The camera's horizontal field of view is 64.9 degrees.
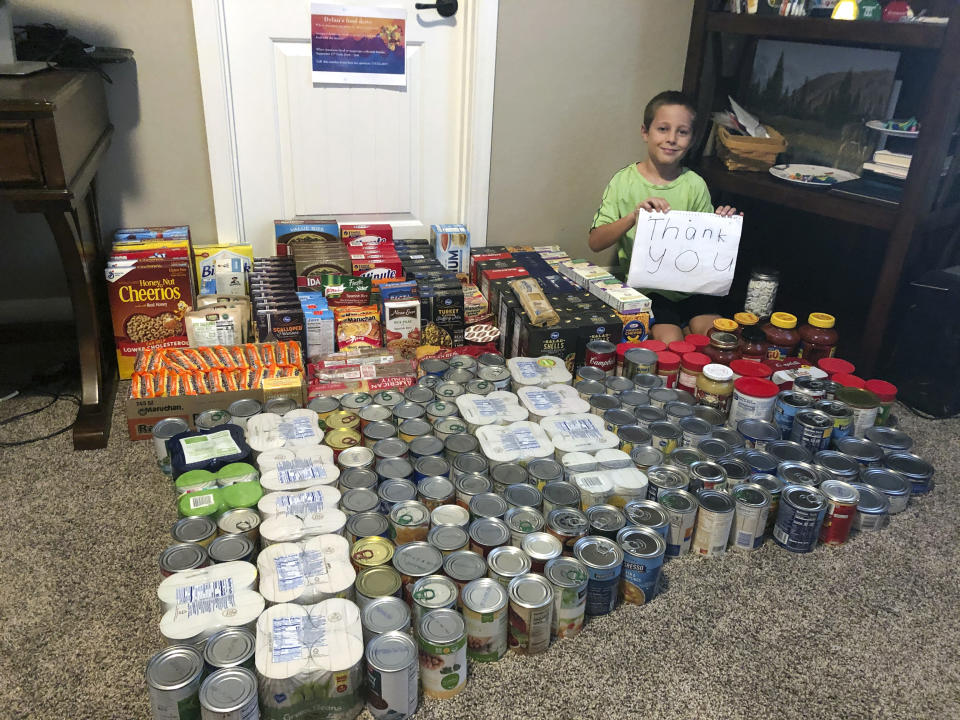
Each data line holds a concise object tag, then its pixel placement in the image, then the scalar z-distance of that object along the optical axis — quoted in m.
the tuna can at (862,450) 1.78
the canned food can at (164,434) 1.73
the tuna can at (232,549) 1.31
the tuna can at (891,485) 1.72
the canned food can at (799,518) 1.58
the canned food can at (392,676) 1.13
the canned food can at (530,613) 1.27
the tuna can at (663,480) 1.58
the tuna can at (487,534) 1.37
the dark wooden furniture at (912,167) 1.98
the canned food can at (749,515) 1.57
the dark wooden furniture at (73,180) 1.55
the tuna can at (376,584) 1.25
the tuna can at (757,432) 1.80
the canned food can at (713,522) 1.55
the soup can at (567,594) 1.32
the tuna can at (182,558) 1.28
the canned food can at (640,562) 1.41
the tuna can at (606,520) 1.44
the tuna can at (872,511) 1.67
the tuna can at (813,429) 1.81
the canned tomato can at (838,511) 1.61
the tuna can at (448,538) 1.36
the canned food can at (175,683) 1.07
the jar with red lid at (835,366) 2.08
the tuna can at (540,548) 1.36
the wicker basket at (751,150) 2.51
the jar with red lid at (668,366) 2.05
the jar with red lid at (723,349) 2.12
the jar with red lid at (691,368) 2.02
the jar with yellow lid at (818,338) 2.20
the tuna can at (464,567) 1.30
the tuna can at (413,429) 1.70
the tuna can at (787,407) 1.88
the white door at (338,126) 2.29
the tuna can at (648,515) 1.47
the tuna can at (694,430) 1.76
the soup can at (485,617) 1.26
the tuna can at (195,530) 1.35
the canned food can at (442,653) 1.19
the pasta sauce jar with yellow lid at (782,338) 2.18
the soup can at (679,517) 1.54
